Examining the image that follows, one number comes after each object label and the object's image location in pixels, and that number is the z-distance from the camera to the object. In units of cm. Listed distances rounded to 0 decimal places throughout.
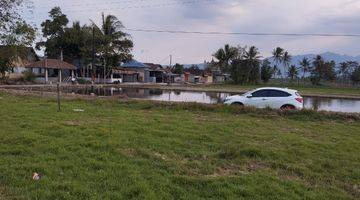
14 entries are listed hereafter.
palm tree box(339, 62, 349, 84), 11058
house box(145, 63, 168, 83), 9569
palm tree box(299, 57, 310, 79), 10744
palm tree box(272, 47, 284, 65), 10369
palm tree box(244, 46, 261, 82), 9169
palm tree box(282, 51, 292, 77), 10646
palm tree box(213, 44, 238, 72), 9494
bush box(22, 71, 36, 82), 6331
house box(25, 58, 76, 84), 6500
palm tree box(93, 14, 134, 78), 6892
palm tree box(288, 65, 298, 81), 10581
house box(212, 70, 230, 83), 12684
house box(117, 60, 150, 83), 8856
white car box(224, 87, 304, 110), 2212
